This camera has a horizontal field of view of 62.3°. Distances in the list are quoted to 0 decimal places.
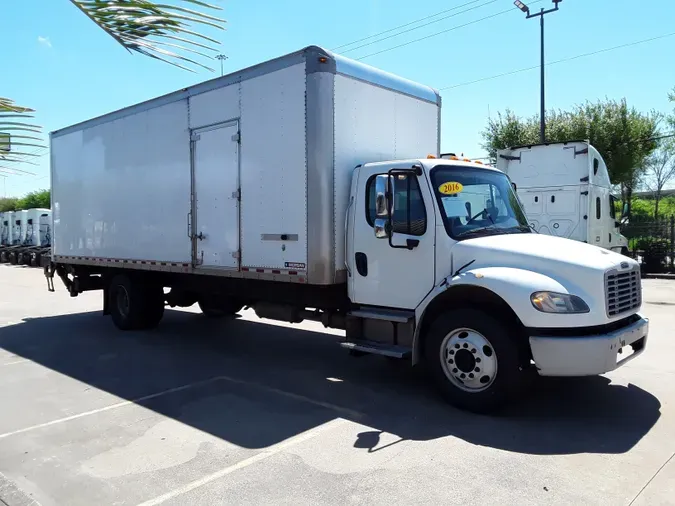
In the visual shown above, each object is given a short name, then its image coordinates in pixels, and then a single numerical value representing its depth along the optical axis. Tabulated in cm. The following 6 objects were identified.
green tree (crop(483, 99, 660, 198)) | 2798
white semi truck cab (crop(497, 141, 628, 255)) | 1366
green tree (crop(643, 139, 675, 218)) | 3712
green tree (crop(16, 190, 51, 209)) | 4512
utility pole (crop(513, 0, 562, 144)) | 2170
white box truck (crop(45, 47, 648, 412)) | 507
